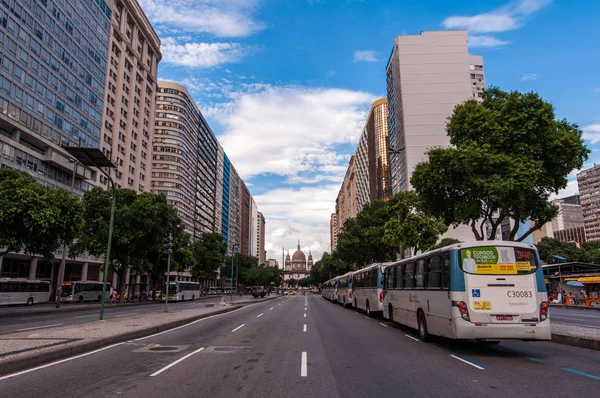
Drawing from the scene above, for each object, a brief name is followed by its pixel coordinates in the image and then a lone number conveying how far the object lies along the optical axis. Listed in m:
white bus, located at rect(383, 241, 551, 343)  10.50
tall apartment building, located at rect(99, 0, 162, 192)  67.19
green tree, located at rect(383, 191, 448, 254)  33.09
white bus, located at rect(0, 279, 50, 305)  39.91
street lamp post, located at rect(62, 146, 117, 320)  17.12
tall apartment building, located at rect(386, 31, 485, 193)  76.75
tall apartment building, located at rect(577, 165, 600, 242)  142.88
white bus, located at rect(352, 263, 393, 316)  24.56
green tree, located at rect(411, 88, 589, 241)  17.69
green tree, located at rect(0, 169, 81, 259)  27.55
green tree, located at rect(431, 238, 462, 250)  60.91
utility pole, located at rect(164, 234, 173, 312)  23.68
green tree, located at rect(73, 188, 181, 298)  43.78
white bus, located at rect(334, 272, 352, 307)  35.84
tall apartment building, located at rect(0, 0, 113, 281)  43.00
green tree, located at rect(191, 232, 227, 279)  81.00
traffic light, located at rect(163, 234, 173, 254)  23.69
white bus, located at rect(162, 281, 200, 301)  57.62
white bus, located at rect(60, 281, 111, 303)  49.22
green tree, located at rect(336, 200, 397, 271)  45.69
